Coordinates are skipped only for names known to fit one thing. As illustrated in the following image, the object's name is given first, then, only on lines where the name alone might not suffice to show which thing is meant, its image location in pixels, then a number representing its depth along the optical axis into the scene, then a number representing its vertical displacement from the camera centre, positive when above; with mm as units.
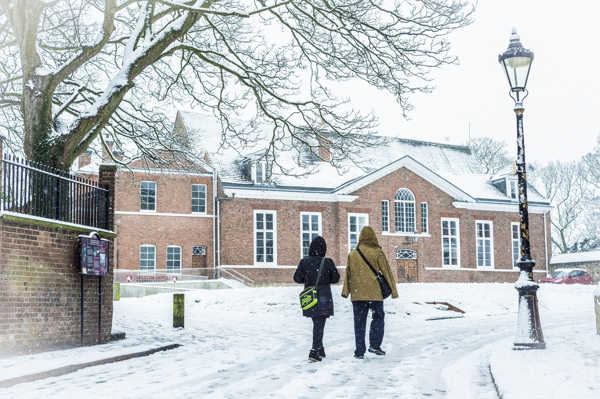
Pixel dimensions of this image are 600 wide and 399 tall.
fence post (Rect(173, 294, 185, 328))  14832 -1285
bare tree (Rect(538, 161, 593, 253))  57938 +4226
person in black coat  9398 -447
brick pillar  12758 +1350
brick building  34531 +1692
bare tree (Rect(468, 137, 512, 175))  60688 +8606
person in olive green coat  9422 -537
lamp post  9141 +361
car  37781 -1744
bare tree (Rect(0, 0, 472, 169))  12648 +4102
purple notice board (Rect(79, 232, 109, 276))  11367 -13
